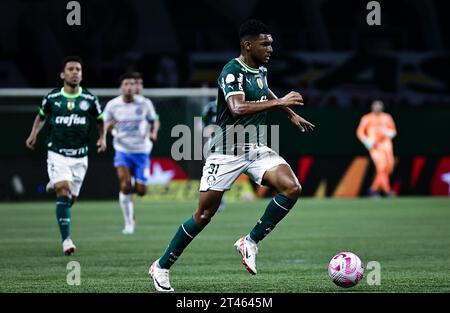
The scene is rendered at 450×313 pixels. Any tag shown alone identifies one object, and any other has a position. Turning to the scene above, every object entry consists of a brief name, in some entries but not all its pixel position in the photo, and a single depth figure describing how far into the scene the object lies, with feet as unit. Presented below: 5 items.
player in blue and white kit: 58.70
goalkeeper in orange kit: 86.53
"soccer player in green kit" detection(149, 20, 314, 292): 31.22
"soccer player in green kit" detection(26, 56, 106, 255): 45.03
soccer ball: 31.53
